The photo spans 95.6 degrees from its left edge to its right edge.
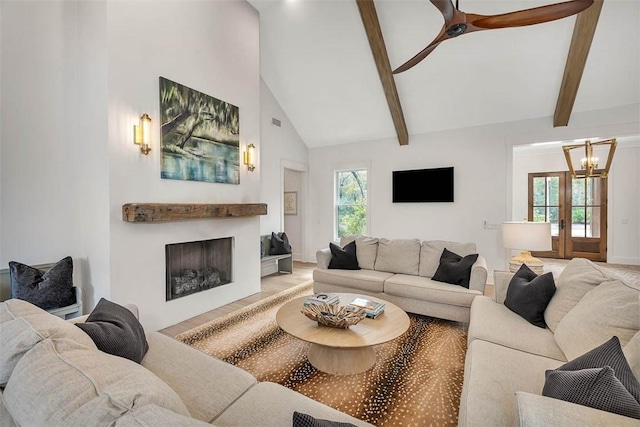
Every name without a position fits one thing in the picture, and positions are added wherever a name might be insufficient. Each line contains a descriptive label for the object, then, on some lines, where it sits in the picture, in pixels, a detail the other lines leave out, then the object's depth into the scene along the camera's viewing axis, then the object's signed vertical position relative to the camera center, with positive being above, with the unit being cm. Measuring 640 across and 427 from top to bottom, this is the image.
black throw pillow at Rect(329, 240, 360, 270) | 397 -68
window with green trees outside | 648 +15
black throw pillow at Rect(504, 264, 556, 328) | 218 -69
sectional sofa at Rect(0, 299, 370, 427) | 77 -55
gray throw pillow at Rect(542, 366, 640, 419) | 101 -67
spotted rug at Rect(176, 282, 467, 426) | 187 -127
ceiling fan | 213 +153
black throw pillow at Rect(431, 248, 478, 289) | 320 -67
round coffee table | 205 -92
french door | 674 -5
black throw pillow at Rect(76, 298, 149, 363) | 138 -62
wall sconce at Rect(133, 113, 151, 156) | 288 +76
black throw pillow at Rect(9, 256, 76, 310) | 252 -66
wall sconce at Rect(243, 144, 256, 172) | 409 +75
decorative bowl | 220 -82
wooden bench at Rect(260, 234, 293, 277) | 529 -102
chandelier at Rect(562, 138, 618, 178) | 447 +83
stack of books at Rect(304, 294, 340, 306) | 260 -84
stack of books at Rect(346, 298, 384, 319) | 243 -85
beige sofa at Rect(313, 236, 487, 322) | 308 -84
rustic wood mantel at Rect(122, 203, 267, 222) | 275 -1
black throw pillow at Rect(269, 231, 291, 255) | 550 -69
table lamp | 300 -31
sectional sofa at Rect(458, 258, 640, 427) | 102 -79
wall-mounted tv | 541 +47
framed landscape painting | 316 +88
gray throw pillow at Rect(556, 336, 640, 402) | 111 -65
